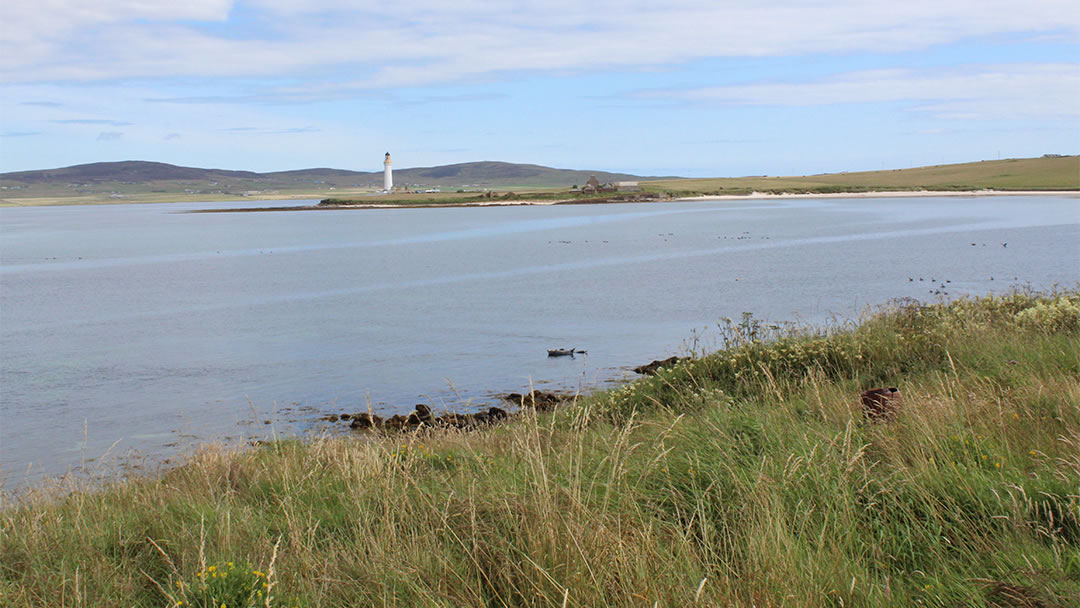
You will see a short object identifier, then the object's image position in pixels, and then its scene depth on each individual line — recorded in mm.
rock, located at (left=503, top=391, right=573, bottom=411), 12930
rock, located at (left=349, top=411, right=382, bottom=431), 12633
